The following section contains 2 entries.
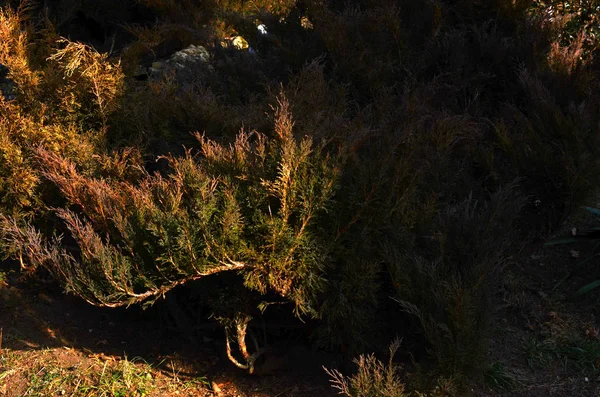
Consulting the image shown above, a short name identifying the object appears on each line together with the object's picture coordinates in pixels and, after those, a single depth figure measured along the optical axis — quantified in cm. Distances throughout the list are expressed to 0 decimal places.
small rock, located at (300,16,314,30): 733
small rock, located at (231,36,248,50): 951
